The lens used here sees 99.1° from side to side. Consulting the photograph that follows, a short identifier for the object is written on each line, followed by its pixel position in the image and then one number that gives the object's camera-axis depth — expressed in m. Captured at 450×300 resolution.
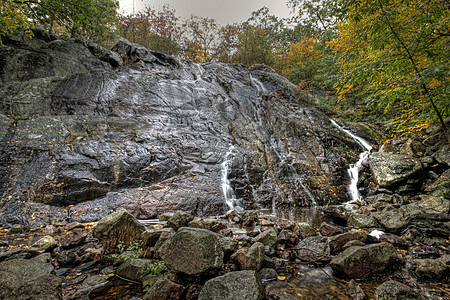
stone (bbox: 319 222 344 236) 4.36
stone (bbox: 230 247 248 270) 3.08
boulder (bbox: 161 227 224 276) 2.57
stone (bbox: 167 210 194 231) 4.56
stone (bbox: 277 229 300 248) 4.00
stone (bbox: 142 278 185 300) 2.32
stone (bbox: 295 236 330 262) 3.49
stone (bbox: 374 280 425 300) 2.25
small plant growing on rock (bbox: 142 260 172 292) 2.73
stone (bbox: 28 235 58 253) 3.50
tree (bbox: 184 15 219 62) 25.39
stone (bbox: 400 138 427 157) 8.08
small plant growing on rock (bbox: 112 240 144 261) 3.31
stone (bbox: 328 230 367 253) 3.60
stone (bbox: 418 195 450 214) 5.07
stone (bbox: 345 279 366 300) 2.49
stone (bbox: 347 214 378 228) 4.96
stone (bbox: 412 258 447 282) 2.73
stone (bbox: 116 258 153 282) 2.89
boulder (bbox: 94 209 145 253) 3.63
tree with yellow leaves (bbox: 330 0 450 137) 4.04
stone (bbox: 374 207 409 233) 4.54
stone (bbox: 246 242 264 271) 3.05
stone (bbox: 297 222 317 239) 4.38
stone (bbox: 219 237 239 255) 3.46
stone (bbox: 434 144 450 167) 6.96
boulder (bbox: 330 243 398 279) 2.90
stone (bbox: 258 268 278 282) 2.97
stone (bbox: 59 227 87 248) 3.82
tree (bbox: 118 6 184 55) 23.69
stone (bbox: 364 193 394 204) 7.19
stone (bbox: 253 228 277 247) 3.84
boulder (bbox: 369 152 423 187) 7.43
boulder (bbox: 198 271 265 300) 2.23
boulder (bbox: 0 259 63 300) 1.96
